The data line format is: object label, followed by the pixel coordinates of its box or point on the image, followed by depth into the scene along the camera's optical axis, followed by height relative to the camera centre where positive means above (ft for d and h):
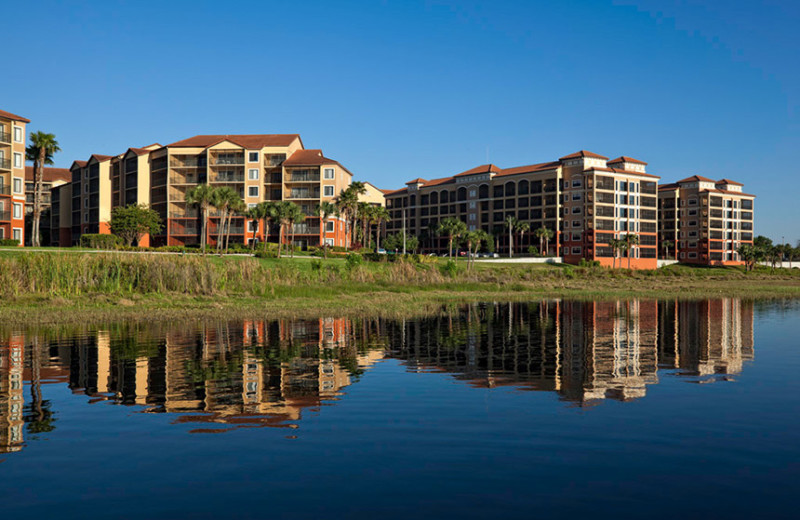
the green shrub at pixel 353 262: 214.40 +1.59
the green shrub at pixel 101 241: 306.29 +12.53
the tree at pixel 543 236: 478.59 +22.45
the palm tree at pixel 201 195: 294.87 +32.37
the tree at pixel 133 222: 359.25 +24.63
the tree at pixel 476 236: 427.17 +20.33
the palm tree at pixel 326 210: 358.43 +31.64
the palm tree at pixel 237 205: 305.53 +29.29
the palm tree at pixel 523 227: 497.87 +30.12
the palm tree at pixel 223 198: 297.86 +31.87
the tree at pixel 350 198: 366.63 +38.60
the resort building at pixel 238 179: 383.86 +52.25
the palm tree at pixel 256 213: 328.90 +27.72
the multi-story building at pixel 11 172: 280.10 +41.15
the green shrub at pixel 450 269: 221.25 -0.94
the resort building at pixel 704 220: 572.51 +41.52
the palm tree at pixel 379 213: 411.54 +33.81
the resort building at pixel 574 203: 477.36 +49.29
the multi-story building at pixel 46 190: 457.72 +55.40
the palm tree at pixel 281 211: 313.94 +26.71
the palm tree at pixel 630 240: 462.60 +18.69
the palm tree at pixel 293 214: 316.40 +25.67
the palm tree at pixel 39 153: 304.15 +54.14
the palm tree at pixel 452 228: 419.95 +25.15
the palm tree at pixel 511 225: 493.60 +32.03
